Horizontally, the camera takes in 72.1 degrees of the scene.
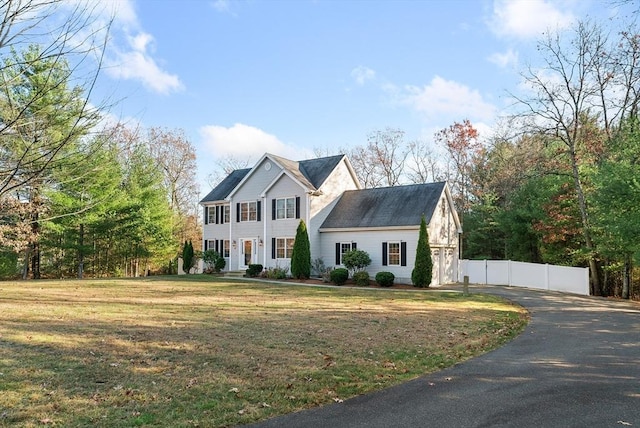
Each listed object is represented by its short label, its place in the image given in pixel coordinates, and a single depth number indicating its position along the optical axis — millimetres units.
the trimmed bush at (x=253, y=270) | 27438
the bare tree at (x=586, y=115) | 23031
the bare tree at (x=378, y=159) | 41812
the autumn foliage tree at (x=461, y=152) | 36625
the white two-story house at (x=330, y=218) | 24625
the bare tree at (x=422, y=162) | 41194
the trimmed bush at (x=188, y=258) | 32094
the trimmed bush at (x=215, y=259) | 30422
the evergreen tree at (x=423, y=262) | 22594
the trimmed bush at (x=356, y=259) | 24516
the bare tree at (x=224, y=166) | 47438
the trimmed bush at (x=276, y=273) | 26203
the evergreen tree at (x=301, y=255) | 25531
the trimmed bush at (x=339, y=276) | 23562
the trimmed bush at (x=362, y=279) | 23594
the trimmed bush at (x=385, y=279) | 22734
